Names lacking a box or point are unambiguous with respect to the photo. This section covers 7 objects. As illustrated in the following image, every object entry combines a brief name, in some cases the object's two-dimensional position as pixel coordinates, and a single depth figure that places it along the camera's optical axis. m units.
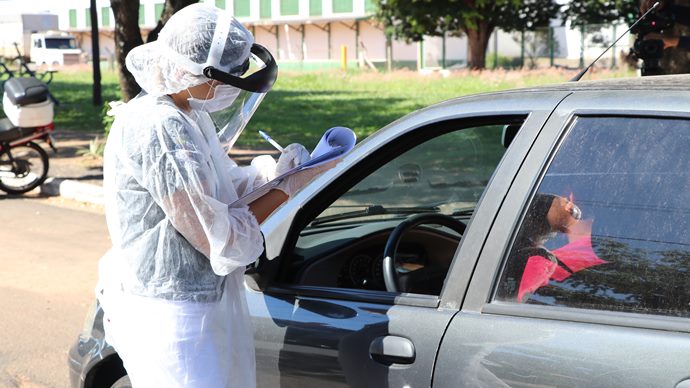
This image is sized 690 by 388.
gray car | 4.60
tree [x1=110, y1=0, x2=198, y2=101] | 24.33
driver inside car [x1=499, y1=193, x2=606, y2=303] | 5.02
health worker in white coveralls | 5.40
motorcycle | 22.48
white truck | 110.25
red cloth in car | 4.98
